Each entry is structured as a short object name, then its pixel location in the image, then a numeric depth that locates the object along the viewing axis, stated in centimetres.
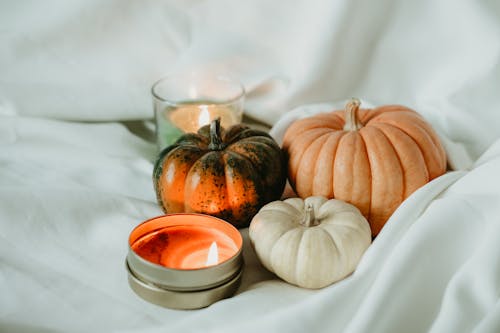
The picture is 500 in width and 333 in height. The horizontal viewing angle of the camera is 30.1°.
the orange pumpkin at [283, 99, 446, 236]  57
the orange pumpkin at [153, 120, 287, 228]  57
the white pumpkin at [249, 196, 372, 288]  51
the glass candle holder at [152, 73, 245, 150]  67
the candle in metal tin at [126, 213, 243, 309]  50
